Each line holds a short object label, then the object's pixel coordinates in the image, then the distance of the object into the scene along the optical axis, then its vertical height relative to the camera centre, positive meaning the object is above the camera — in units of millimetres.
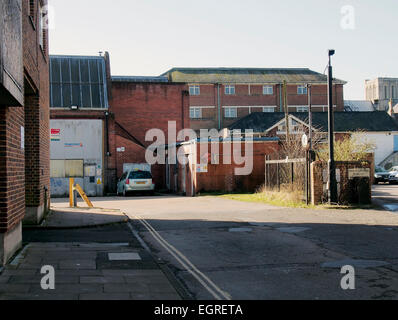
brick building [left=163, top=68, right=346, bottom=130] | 63719 +9524
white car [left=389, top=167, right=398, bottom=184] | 39625 -958
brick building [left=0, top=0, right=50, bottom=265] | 7602 +1074
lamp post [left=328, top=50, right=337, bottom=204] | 18688 -59
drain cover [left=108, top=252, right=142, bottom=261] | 8867 -1598
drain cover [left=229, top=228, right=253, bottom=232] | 13058 -1648
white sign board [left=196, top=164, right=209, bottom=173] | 29781 -55
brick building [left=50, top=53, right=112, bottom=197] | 34531 +2371
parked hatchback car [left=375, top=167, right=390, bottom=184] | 40350 -963
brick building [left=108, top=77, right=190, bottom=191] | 43969 +5415
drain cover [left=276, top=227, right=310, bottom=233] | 12727 -1650
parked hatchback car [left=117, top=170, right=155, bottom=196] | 31172 -873
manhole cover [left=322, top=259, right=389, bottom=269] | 8102 -1634
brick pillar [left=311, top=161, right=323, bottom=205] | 19172 -681
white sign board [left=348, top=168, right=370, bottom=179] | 19359 -329
